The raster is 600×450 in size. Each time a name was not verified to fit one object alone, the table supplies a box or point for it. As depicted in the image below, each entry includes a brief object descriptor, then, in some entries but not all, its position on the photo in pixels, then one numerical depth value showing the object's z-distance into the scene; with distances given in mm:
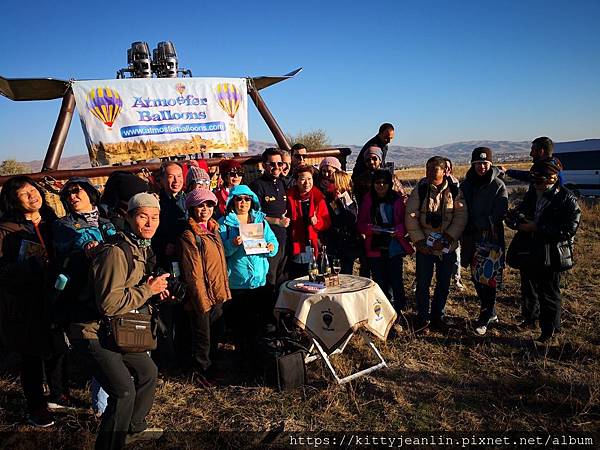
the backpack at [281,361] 4051
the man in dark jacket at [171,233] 4285
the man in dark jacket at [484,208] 5051
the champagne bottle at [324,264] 4505
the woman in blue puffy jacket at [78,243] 2762
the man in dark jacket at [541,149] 5594
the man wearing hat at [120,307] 2625
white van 19812
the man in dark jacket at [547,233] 4531
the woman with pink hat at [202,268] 3867
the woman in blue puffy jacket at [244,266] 4426
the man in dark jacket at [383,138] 6933
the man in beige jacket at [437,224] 5043
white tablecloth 3842
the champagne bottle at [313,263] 5020
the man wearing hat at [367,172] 5836
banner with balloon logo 8328
